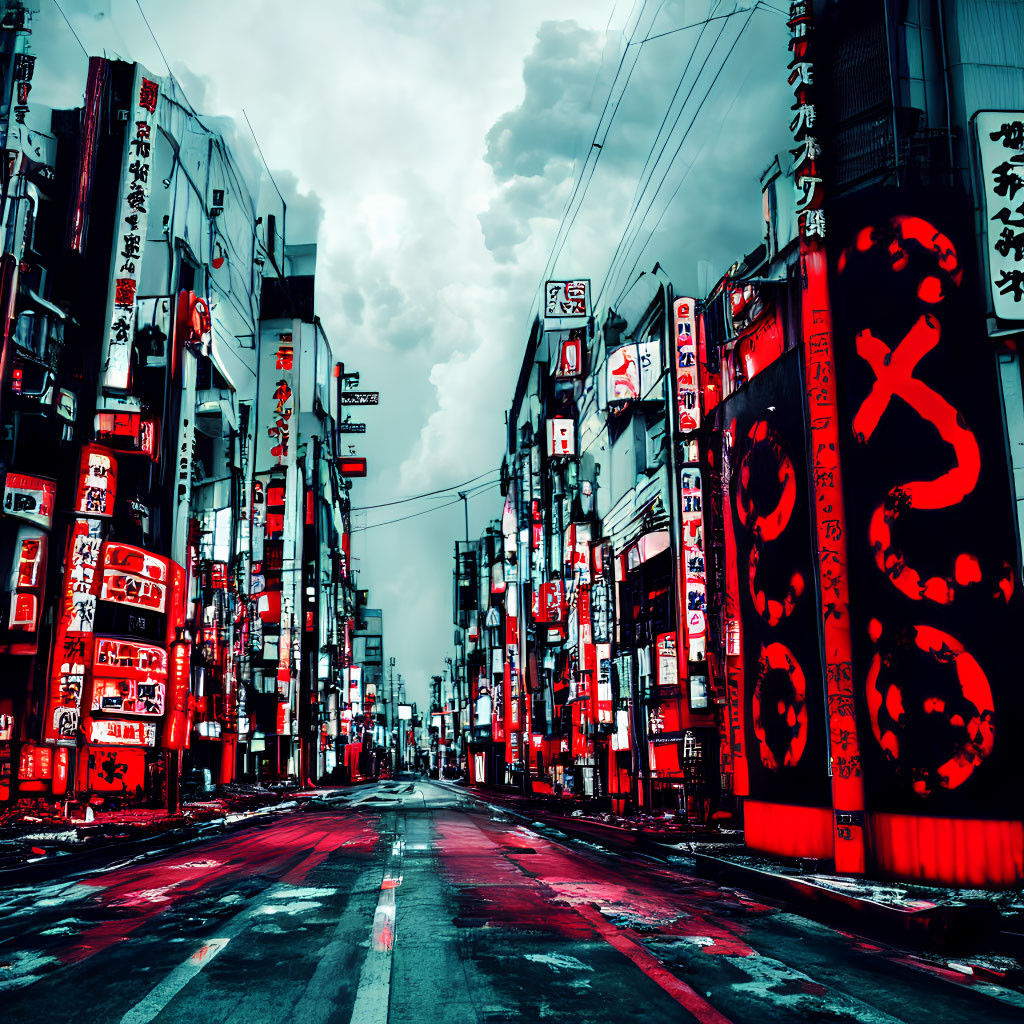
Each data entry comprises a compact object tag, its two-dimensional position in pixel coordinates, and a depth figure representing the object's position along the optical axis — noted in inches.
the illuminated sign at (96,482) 1206.3
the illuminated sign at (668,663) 1198.9
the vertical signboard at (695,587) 1083.3
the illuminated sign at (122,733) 1273.4
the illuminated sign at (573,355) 1973.4
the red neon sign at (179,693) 1359.5
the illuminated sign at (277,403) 2640.3
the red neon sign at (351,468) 4500.5
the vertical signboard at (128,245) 1302.9
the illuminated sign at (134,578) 1301.7
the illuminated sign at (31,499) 1178.6
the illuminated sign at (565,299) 1856.5
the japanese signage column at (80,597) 1120.2
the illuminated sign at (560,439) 1983.3
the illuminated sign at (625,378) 1413.6
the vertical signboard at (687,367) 1146.7
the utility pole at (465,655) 4854.8
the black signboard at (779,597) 589.3
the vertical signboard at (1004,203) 497.4
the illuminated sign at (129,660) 1270.9
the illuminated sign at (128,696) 1274.6
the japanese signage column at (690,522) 1086.4
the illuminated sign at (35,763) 1159.5
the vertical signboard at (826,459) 520.1
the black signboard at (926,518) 479.2
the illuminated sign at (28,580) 1168.8
